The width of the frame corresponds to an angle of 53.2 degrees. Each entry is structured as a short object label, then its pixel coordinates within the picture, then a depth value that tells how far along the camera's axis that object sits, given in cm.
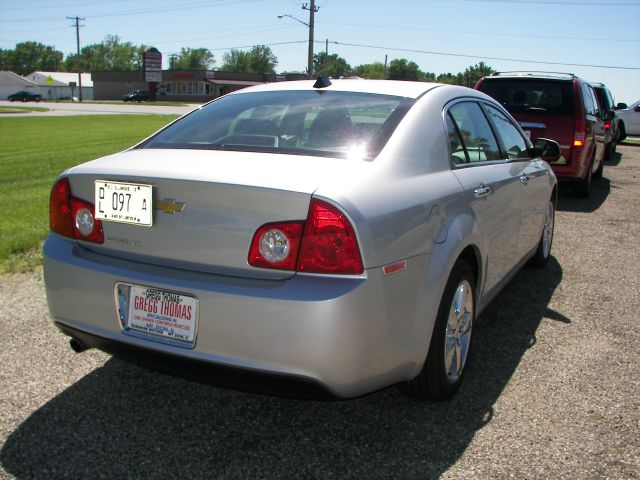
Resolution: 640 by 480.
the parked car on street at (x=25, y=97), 8281
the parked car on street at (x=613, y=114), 1453
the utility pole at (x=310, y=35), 4693
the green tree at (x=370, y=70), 14885
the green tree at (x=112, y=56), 16125
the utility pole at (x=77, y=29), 9675
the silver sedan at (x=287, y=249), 240
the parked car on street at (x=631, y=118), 2449
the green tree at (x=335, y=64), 15581
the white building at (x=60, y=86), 11158
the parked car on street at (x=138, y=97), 8025
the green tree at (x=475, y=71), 13562
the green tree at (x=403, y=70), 14325
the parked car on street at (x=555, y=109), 892
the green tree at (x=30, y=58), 16312
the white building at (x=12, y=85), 10625
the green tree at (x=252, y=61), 14625
